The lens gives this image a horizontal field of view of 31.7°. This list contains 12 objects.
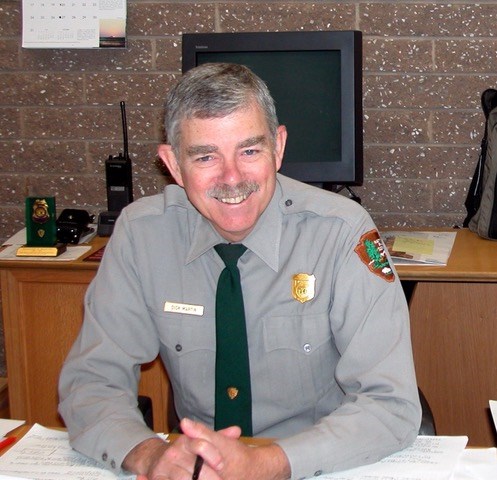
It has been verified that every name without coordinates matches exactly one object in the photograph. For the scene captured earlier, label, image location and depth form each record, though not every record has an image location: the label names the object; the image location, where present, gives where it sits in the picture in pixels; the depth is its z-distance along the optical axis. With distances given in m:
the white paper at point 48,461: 1.33
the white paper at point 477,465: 1.28
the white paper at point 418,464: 1.29
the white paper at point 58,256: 2.52
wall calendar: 2.90
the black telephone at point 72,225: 2.67
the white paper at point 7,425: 1.47
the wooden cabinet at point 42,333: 2.56
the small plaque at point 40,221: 2.53
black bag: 2.62
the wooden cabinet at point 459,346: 2.53
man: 1.50
